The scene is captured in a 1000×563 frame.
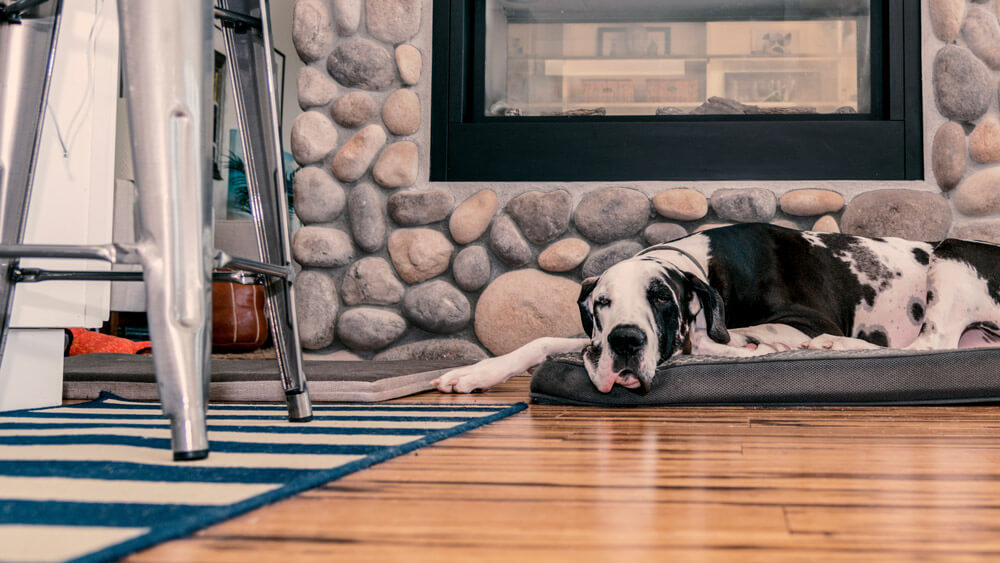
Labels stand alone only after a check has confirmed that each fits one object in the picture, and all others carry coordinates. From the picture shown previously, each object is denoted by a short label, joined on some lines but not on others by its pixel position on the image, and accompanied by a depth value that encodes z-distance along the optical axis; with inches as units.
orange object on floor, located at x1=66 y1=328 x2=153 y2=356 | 115.0
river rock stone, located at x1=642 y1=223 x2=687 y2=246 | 106.0
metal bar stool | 33.2
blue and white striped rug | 22.8
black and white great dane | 67.9
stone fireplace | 102.4
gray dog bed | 61.2
